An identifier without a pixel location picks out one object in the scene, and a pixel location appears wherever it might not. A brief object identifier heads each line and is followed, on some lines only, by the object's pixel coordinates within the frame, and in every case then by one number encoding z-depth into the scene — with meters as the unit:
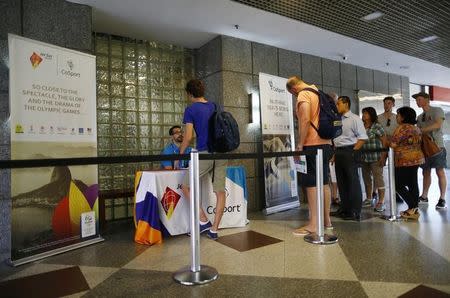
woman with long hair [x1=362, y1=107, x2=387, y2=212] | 4.01
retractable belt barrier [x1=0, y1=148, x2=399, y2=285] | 1.48
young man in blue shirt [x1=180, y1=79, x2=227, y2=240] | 2.71
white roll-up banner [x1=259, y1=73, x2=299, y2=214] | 4.09
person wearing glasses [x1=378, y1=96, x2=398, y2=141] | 4.61
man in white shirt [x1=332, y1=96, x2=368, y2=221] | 3.28
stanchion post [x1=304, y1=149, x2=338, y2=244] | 2.55
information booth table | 2.80
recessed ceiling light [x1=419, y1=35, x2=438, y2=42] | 4.34
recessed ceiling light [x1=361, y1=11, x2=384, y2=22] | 3.53
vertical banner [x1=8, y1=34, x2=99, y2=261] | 2.43
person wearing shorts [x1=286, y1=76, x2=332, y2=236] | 2.73
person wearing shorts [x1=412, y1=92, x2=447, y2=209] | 4.04
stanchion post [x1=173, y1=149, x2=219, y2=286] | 1.86
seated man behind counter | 3.76
